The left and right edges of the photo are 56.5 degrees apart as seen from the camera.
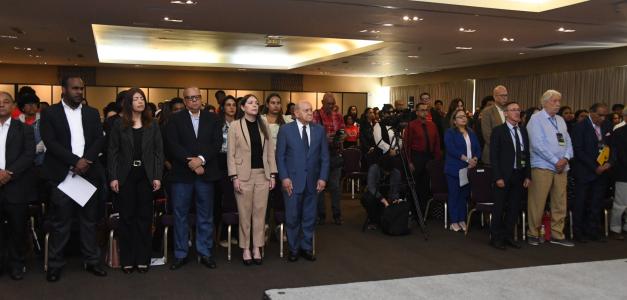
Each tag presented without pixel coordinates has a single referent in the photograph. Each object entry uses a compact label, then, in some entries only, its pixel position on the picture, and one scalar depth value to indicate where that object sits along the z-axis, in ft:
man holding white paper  15.94
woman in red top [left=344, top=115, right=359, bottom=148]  37.45
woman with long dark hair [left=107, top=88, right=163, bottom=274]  16.49
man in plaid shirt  24.61
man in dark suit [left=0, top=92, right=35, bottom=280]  15.75
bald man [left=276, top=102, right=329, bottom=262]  18.26
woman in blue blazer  23.12
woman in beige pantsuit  17.58
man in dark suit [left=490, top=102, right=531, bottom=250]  20.11
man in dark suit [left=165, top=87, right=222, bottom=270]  17.38
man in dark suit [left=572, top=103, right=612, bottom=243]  21.57
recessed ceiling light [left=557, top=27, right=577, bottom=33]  36.10
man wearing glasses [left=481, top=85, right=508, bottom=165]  23.29
